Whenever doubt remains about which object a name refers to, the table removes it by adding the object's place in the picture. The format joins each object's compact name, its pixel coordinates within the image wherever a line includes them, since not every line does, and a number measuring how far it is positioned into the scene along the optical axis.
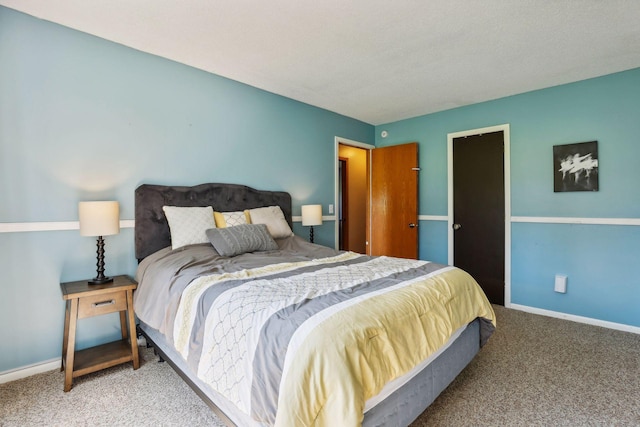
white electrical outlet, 3.29
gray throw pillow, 2.48
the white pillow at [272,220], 3.10
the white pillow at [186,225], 2.54
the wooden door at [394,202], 4.40
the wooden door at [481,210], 3.75
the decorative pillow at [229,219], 2.85
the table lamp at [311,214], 3.71
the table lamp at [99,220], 2.12
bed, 1.10
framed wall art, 3.12
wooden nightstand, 1.98
